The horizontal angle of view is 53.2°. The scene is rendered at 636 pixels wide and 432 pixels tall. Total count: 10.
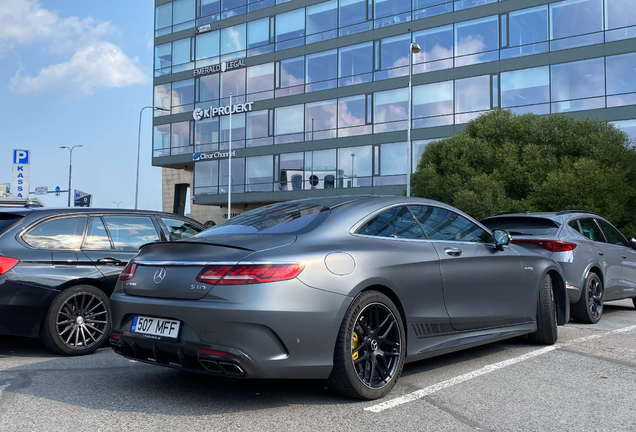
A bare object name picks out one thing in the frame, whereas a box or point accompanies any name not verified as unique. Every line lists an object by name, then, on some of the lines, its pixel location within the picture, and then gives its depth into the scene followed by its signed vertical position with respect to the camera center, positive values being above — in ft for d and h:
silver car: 26.13 -0.38
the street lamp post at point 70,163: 211.22 +24.33
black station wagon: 18.94 -1.09
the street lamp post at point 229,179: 128.88 +12.14
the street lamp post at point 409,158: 88.88 +11.74
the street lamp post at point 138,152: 171.81 +23.58
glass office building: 94.48 +28.07
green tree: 66.64 +8.13
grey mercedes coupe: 12.57 -1.23
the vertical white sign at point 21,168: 124.27 +13.72
